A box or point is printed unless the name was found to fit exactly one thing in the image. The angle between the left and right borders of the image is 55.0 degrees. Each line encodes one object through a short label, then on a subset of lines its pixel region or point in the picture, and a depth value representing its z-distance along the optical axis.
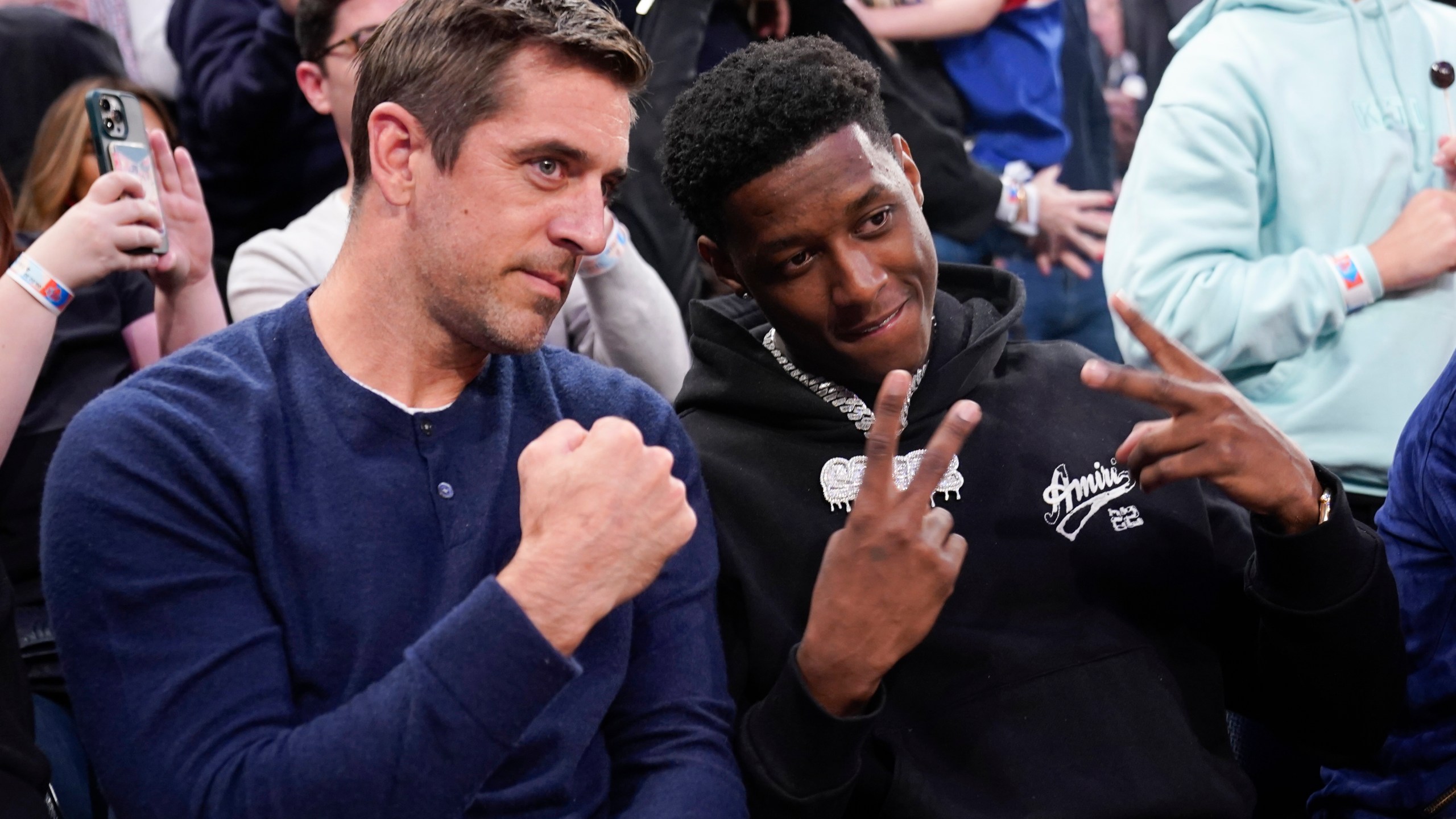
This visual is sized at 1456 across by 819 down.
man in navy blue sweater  1.23
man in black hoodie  1.57
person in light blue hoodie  2.29
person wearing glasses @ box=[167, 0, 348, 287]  2.63
